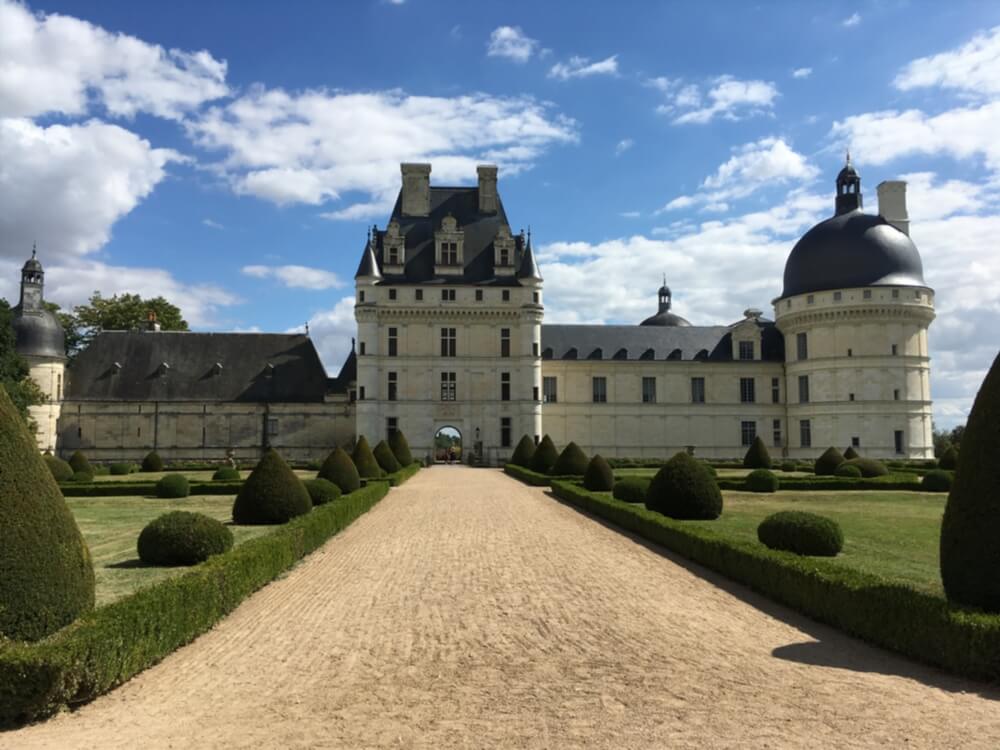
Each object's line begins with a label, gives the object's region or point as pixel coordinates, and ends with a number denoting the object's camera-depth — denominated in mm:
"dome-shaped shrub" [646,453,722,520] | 16672
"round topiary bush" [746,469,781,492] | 26344
